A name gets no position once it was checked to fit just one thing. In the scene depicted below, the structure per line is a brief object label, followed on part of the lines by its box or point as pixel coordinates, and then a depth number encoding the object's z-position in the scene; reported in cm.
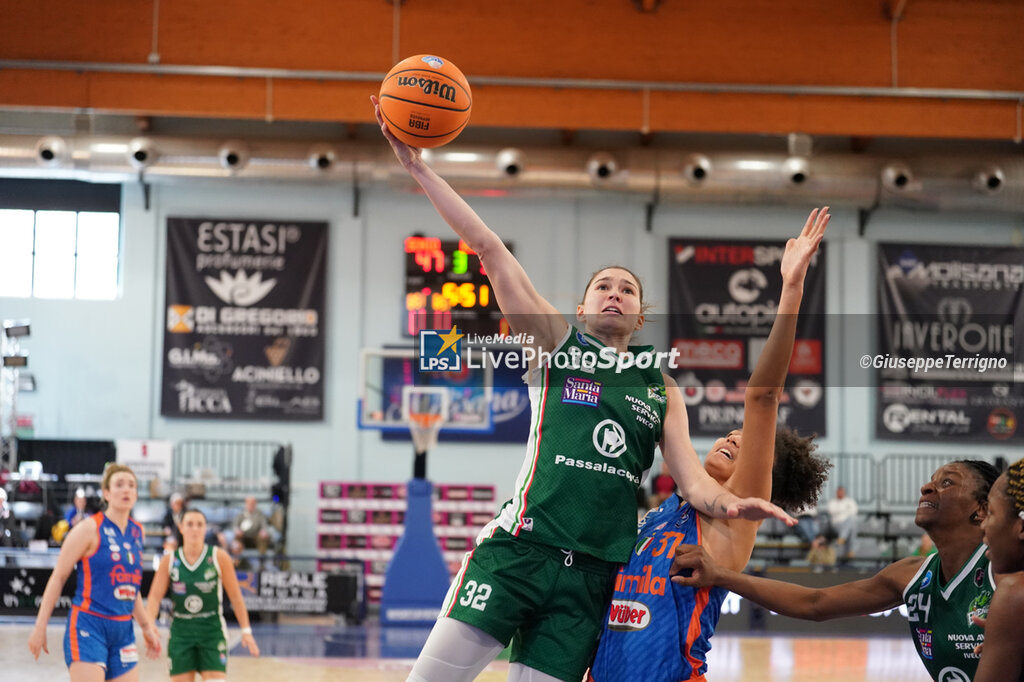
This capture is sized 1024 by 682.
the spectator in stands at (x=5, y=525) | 1351
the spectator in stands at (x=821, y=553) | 1384
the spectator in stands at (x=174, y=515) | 1366
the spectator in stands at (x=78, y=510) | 1361
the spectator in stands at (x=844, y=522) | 1453
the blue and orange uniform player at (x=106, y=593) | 607
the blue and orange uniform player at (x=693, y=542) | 311
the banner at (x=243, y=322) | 1582
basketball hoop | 1308
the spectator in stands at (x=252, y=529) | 1416
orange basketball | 385
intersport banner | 1588
